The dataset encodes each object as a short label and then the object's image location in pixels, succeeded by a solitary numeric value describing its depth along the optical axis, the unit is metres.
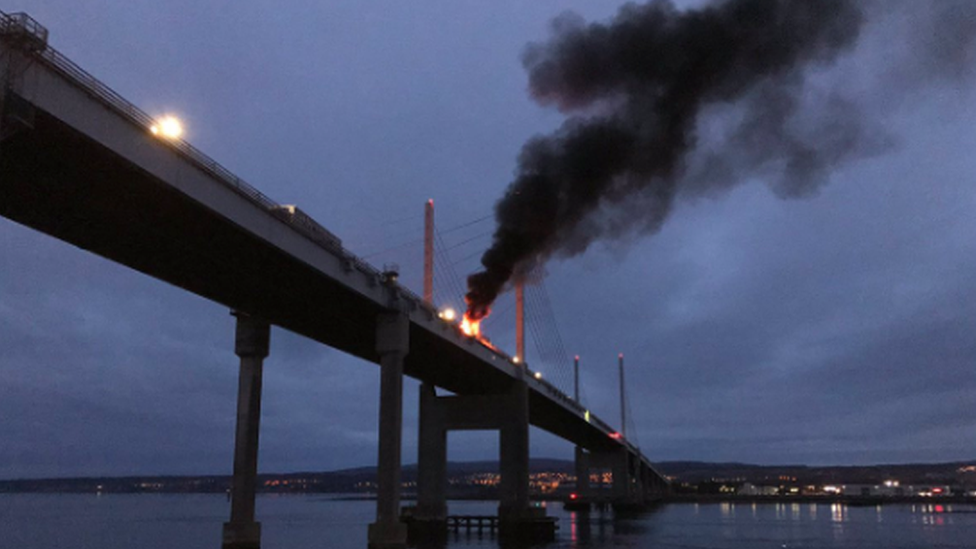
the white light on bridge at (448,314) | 60.24
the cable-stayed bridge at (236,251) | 27.20
